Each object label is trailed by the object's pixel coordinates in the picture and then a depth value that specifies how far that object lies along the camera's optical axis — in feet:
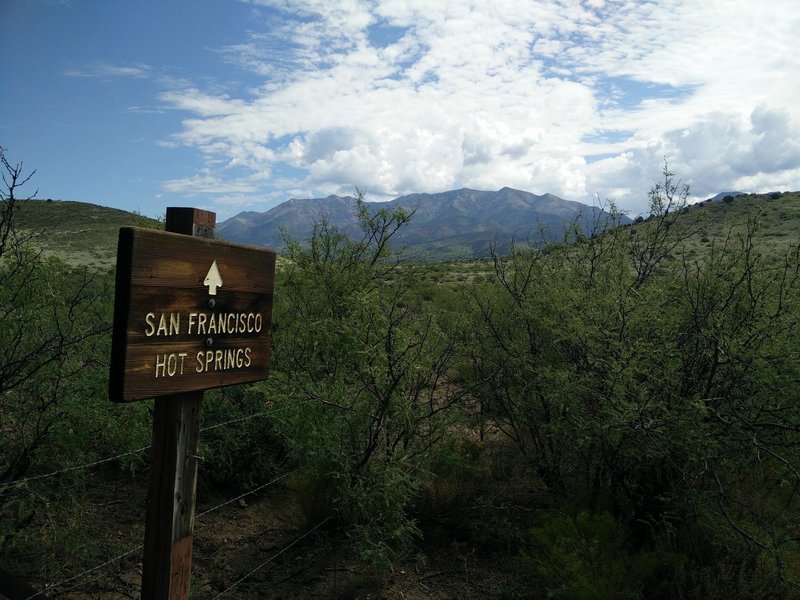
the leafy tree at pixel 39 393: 15.49
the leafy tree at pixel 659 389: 15.71
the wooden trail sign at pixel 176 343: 7.53
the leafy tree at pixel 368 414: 16.79
